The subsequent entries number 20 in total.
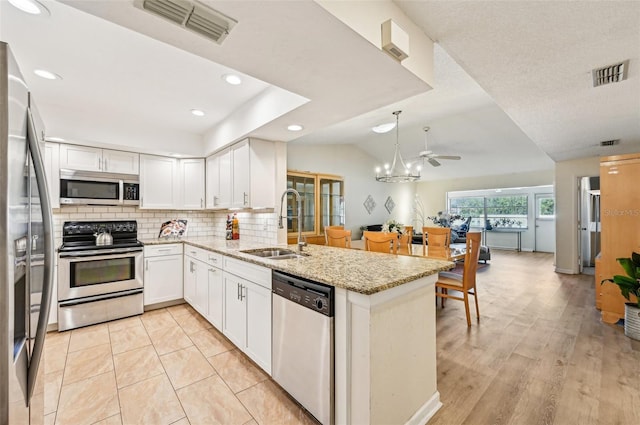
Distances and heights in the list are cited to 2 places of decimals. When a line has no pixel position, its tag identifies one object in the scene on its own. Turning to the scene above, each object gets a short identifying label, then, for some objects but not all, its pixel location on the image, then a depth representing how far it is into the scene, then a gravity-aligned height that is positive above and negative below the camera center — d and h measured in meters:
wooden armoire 3.01 -0.09
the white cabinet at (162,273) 3.45 -0.78
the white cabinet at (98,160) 3.23 +0.68
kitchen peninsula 1.38 -0.70
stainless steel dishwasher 1.51 -0.79
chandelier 4.90 +0.64
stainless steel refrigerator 0.69 -0.11
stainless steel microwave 3.20 +0.32
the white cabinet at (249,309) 2.02 -0.79
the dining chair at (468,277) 2.98 -0.74
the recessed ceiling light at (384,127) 4.60 +1.44
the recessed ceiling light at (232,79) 2.38 +1.19
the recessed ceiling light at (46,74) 2.25 +1.18
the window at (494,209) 8.69 +0.06
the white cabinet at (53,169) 3.10 +0.51
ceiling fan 5.07 +1.05
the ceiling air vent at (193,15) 1.21 +0.92
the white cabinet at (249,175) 3.20 +0.46
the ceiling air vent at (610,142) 4.17 +1.05
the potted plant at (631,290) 2.71 -0.80
